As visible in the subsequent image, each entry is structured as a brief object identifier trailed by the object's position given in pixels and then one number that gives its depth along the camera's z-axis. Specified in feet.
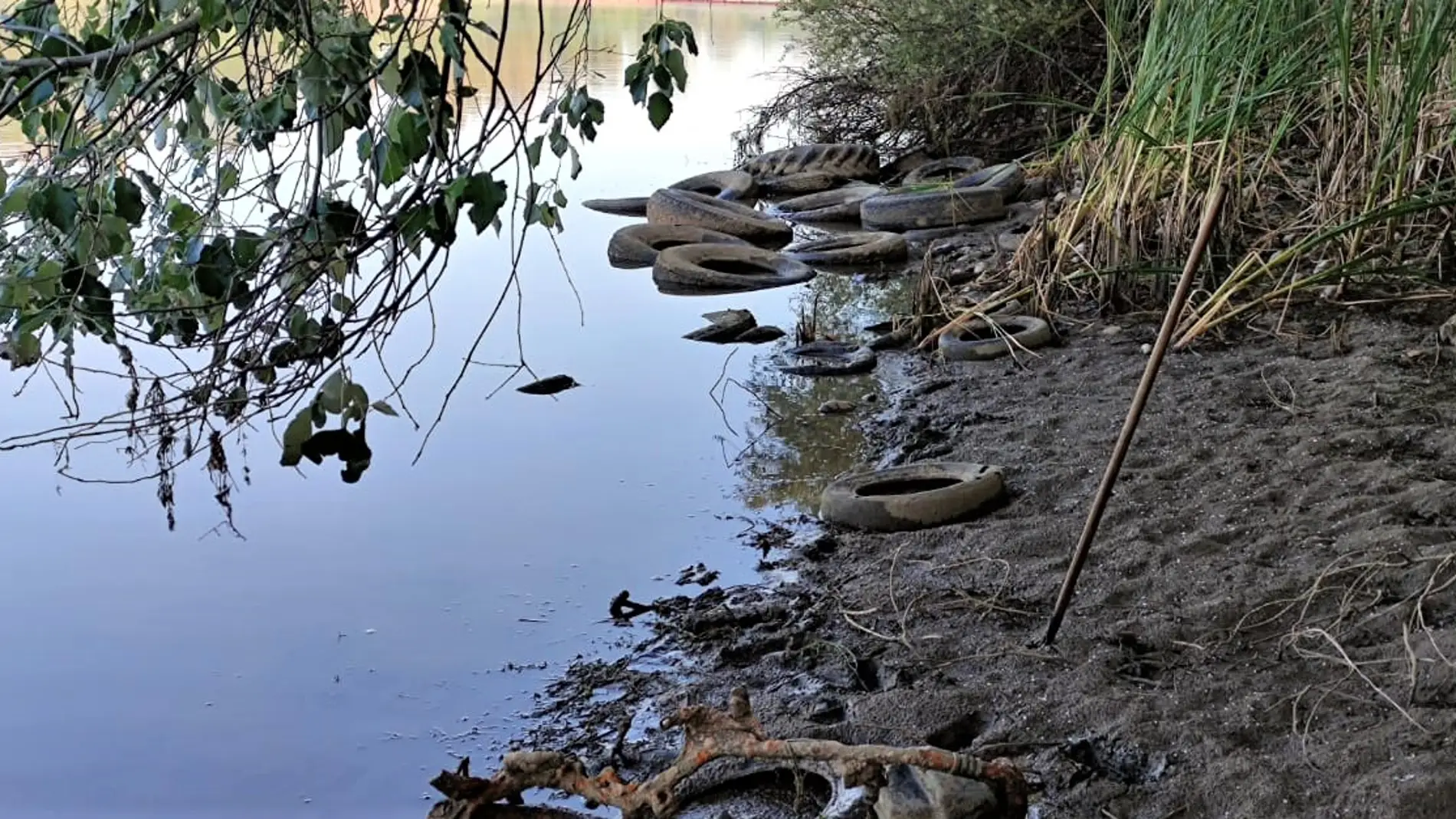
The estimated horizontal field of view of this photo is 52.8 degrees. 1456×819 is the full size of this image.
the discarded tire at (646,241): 31.19
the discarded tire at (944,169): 37.58
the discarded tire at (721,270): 28.32
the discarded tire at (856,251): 29.89
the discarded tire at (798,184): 39.04
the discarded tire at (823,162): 39.86
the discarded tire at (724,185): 37.58
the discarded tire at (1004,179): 33.94
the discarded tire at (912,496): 14.53
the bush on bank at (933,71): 37.47
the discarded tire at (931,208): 32.27
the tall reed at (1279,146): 18.15
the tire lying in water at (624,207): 36.50
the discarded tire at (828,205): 35.42
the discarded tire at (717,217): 32.71
